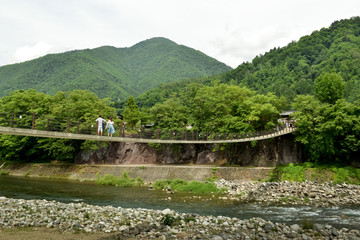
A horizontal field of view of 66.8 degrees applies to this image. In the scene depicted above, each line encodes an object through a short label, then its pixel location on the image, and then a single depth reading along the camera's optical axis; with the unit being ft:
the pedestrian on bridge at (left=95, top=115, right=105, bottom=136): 48.97
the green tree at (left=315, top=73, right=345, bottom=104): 82.48
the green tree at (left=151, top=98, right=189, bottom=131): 100.17
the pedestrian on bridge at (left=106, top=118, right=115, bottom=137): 50.48
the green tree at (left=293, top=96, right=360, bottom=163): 69.31
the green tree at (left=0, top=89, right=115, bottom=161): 105.29
